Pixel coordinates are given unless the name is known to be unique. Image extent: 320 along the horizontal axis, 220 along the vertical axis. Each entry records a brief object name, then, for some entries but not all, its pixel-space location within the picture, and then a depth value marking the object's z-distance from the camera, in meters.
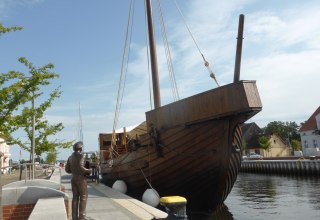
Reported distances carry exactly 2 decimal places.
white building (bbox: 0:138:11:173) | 48.62
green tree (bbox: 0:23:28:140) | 10.09
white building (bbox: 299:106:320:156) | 44.53
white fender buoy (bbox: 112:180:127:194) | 14.00
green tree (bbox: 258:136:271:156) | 57.66
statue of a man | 6.05
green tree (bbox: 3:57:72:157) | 11.38
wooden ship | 10.20
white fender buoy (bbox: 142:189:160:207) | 10.95
